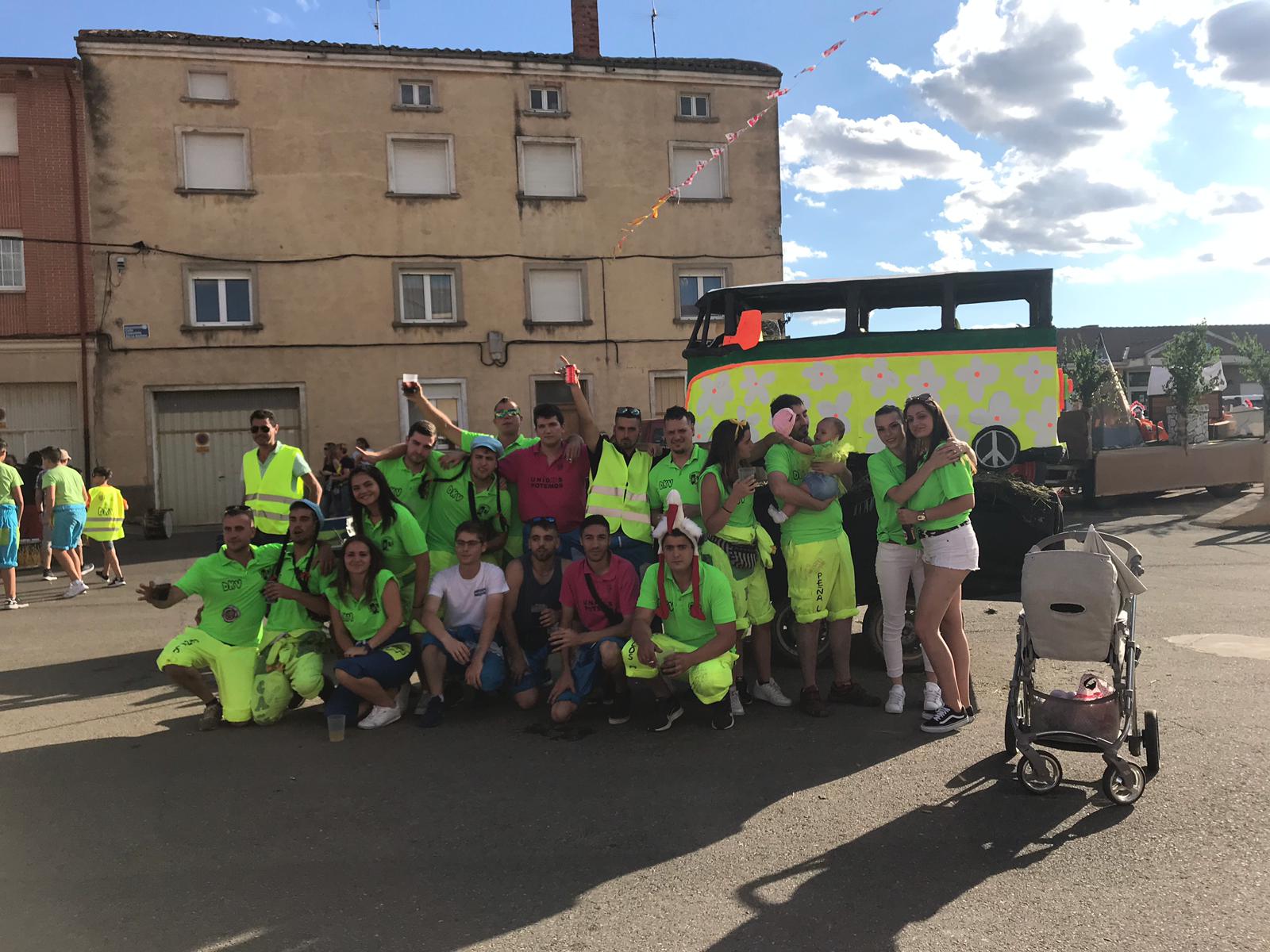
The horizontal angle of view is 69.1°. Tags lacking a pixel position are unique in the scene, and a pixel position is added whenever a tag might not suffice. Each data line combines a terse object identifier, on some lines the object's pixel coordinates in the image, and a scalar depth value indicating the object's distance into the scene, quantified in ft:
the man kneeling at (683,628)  17.02
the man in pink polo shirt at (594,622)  17.88
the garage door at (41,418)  61.57
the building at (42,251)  61.26
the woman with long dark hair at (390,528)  19.10
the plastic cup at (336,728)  17.10
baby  18.10
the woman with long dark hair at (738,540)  18.02
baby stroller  13.53
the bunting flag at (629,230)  69.21
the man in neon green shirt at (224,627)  18.22
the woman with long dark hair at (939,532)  16.43
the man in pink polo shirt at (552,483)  20.27
